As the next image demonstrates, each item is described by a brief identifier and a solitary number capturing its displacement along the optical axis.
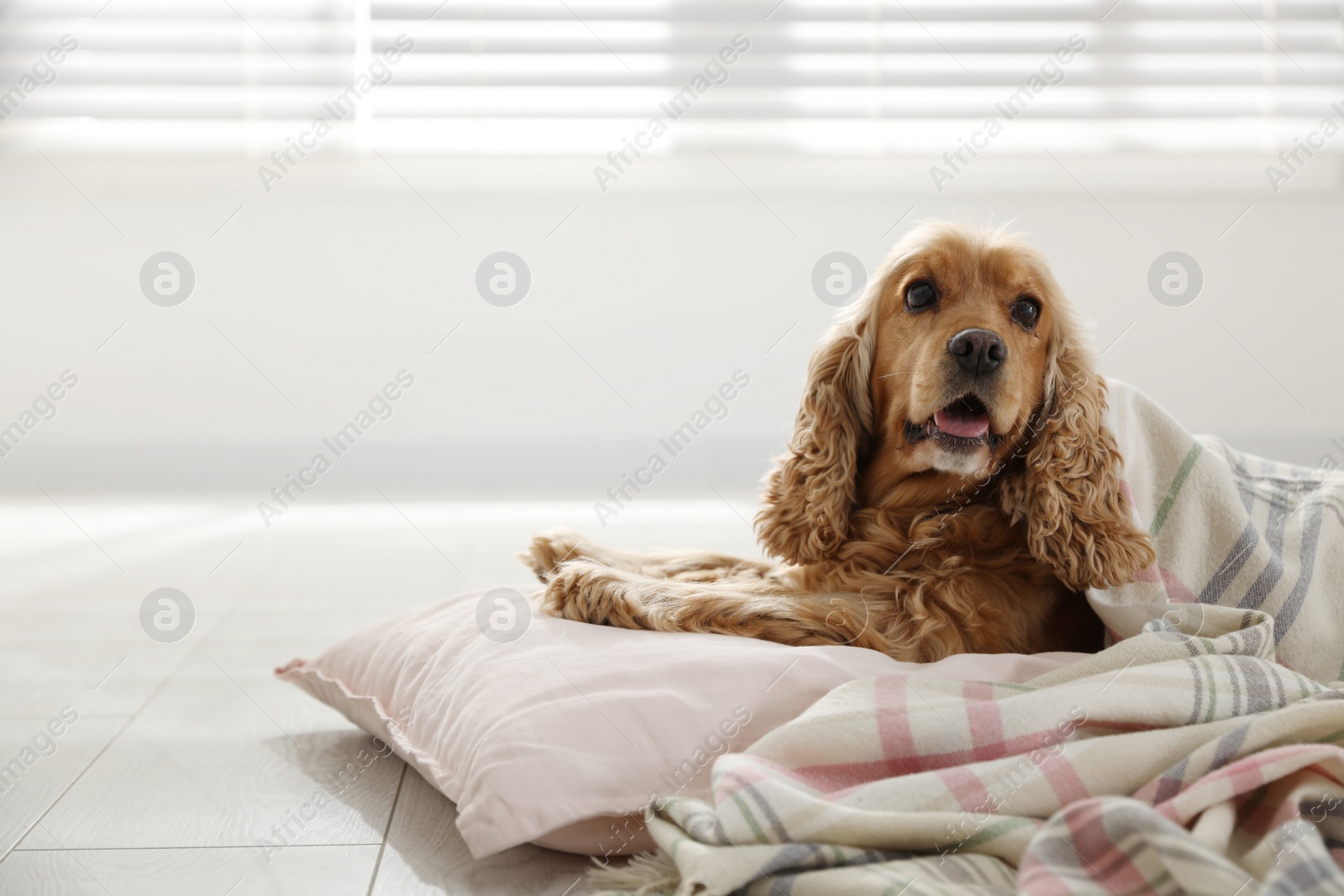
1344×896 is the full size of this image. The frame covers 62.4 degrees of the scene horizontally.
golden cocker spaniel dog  1.79
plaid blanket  1.11
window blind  5.16
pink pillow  1.43
